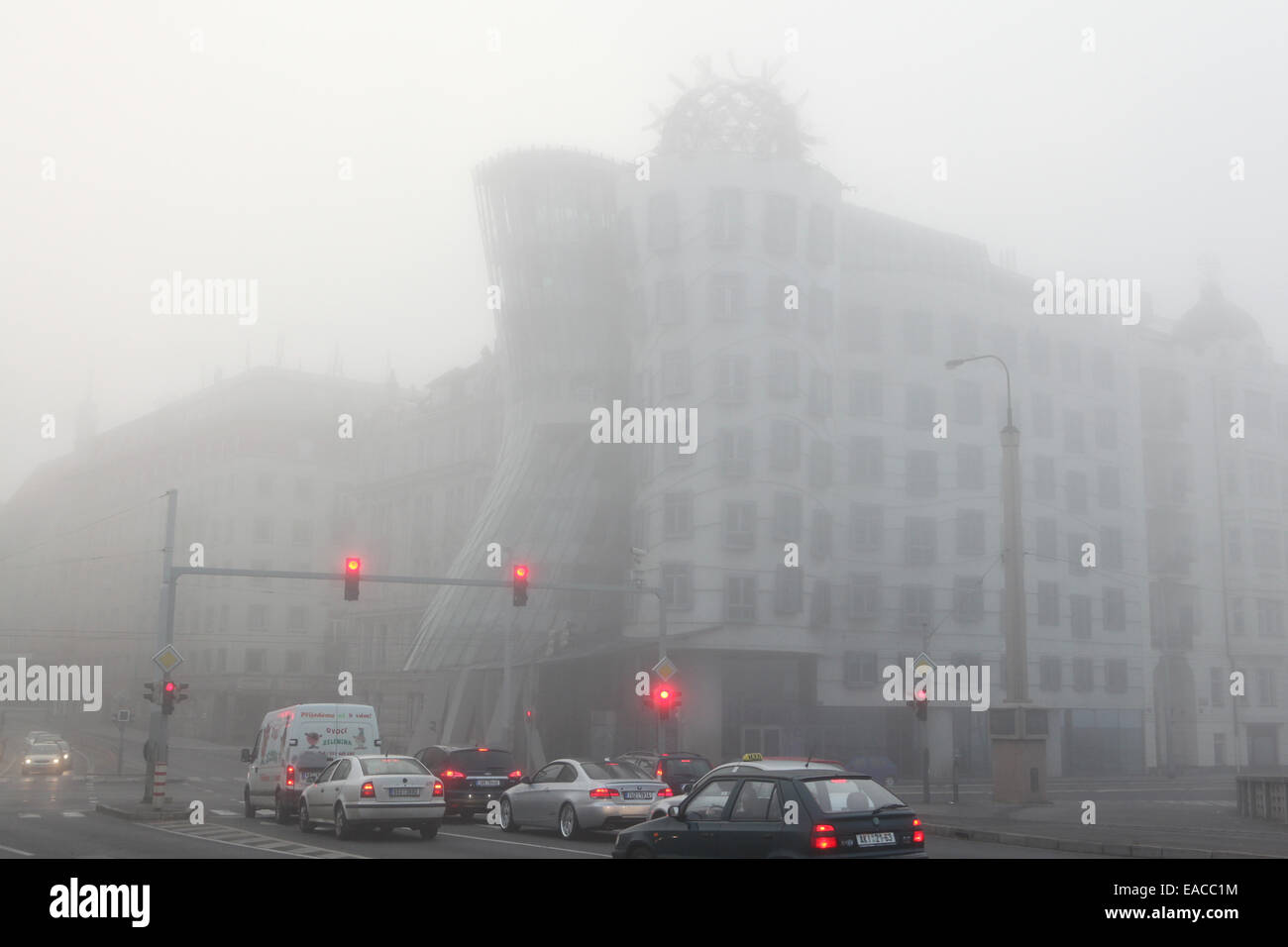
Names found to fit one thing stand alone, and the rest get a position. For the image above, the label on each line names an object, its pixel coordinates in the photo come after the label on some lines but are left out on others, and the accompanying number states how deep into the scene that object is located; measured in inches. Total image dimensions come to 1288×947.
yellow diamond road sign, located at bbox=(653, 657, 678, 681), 1382.9
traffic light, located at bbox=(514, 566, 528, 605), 1266.0
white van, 993.5
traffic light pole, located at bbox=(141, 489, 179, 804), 1123.3
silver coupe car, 834.8
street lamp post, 1191.6
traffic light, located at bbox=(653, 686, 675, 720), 1359.5
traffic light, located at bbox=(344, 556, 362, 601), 1192.8
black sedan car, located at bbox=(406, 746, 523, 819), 1040.8
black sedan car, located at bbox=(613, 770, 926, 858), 474.0
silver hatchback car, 821.2
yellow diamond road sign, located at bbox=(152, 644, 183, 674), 1115.9
